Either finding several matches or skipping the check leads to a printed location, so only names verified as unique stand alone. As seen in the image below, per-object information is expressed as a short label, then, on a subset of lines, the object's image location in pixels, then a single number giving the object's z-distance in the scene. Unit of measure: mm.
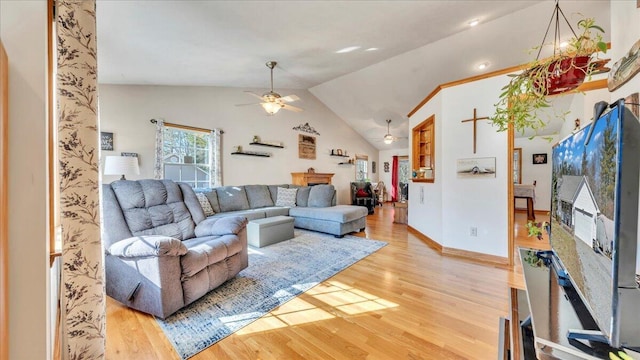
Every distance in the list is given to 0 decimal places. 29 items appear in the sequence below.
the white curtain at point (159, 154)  3895
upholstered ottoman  3465
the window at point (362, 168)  8480
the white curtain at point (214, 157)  4633
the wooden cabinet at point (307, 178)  6066
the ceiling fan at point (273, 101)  3340
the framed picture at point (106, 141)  3461
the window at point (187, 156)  4203
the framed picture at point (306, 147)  6323
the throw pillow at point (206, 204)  3883
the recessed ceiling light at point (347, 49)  3627
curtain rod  3885
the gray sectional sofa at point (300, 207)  4074
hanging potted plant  1021
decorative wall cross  3067
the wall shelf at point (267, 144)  5252
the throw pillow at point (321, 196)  4750
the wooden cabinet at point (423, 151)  3980
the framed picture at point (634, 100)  1035
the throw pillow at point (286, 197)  5059
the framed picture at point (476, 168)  2963
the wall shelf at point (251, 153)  4956
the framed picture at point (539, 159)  6391
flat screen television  516
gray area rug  1619
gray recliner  1680
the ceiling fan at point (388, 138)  6504
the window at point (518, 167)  6711
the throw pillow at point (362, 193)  7086
